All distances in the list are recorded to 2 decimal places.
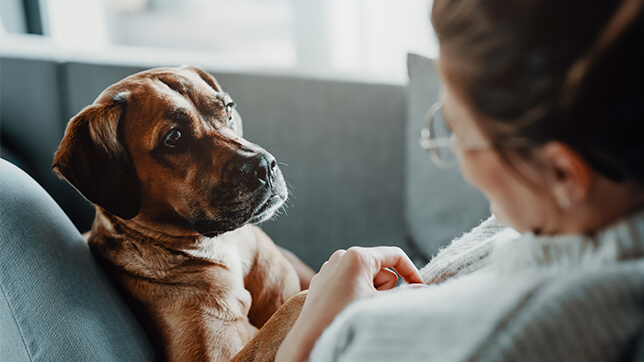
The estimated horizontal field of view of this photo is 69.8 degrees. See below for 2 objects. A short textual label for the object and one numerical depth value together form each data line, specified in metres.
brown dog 0.78
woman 0.41
